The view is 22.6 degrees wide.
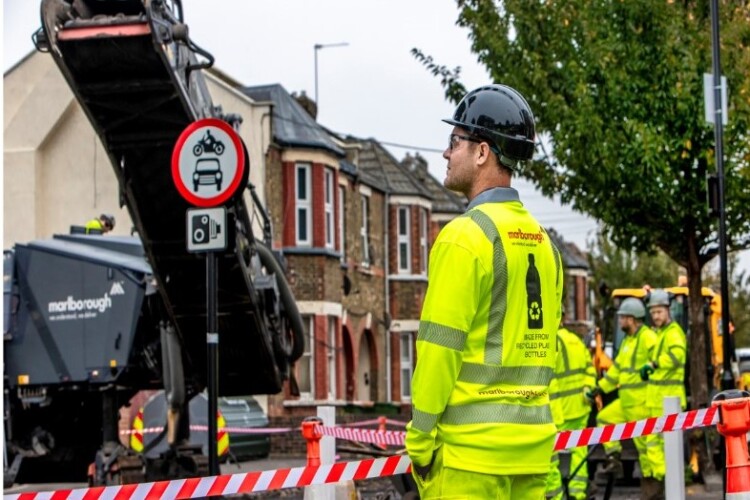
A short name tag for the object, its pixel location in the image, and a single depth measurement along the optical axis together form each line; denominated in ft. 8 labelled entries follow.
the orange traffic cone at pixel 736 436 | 29.26
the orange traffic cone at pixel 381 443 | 40.04
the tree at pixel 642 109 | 74.08
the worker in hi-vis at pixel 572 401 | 51.78
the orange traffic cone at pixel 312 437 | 36.95
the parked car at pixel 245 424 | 108.22
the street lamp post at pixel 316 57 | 163.53
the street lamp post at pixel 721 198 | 62.79
